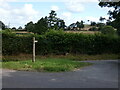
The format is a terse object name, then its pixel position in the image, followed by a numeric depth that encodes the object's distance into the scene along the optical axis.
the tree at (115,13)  13.30
